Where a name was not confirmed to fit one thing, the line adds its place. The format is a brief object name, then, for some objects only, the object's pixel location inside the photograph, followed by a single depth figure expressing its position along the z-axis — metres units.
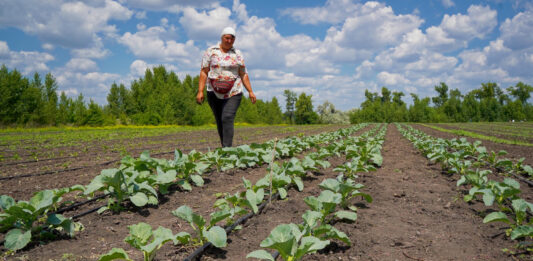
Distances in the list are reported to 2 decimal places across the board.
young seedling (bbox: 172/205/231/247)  1.94
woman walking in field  5.23
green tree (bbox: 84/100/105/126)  27.88
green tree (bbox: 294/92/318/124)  60.19
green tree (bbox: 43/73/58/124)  25.97
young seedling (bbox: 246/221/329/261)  1.62
